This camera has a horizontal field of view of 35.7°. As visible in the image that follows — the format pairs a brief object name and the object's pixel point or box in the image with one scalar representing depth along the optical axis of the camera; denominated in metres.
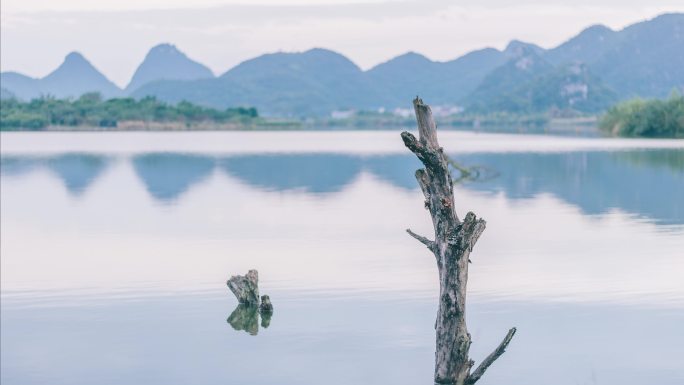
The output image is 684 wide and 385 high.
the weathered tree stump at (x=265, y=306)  20.17
